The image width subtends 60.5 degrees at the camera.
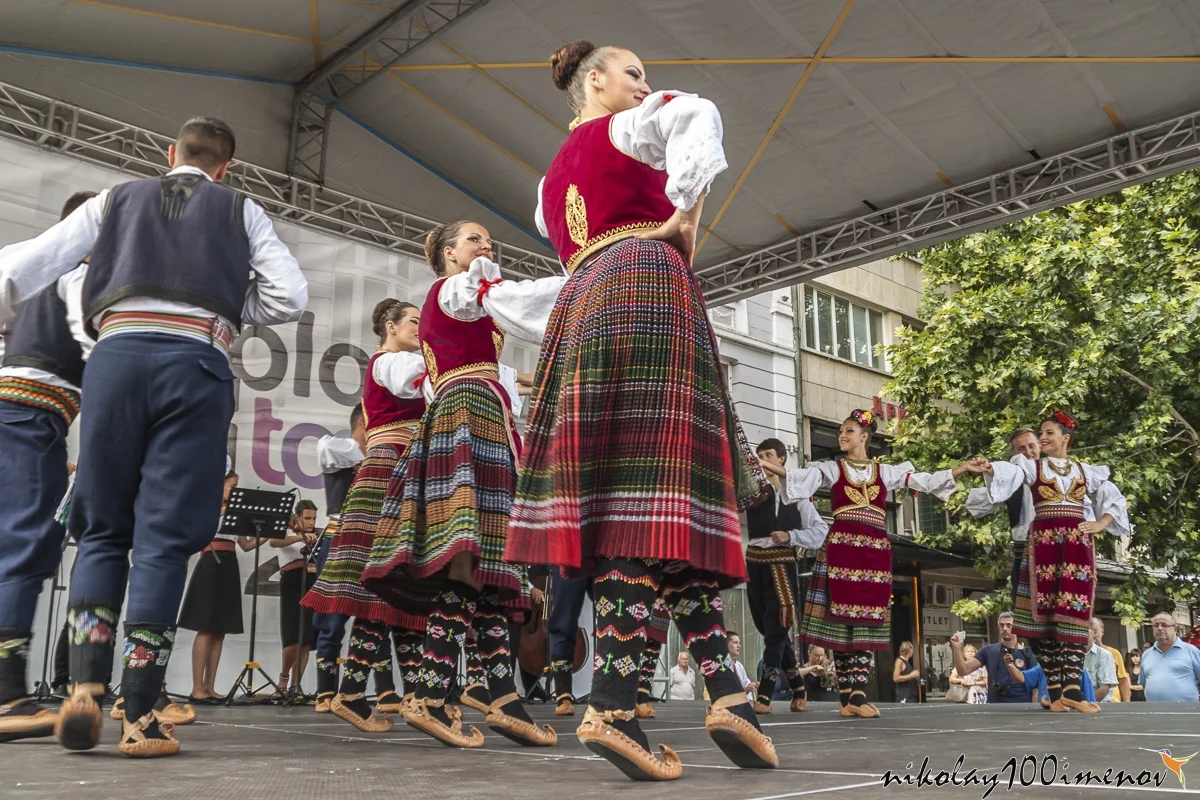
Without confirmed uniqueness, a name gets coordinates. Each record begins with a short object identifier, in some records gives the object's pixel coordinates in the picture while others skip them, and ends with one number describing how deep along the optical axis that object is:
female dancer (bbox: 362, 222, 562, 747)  3.16
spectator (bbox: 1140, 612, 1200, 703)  7.98
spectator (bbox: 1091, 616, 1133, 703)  9.92
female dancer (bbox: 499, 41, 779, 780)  2.13
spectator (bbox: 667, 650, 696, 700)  10.37
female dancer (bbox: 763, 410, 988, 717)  5.42
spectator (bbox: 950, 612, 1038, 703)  8.94
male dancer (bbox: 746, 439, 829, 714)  6.62
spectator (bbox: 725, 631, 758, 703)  8.57
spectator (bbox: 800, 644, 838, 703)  10.28
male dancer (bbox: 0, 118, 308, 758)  2.46
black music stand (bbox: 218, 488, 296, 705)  6.40
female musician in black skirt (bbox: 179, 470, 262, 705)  6.72
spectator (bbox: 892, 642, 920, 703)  10.52
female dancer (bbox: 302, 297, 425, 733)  3.79
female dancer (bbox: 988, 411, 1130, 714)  5.96
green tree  12.25
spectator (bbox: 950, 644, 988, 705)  10.42
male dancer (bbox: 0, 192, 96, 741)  2.94
